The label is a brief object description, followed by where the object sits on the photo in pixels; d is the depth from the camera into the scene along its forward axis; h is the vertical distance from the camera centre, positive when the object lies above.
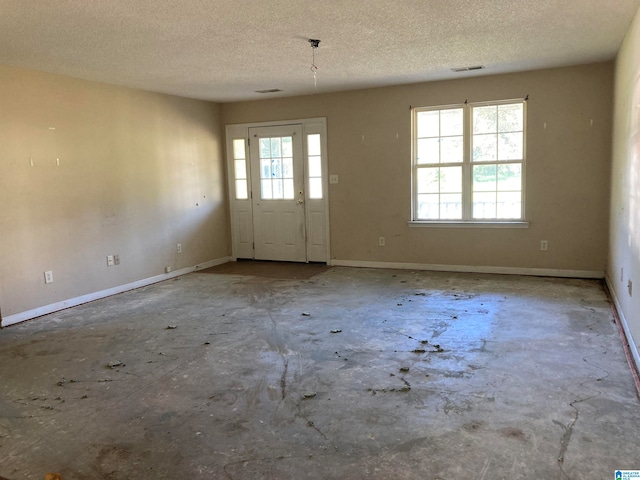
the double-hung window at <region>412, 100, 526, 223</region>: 5.88 +0.23
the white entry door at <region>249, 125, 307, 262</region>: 7.12 -0.11
